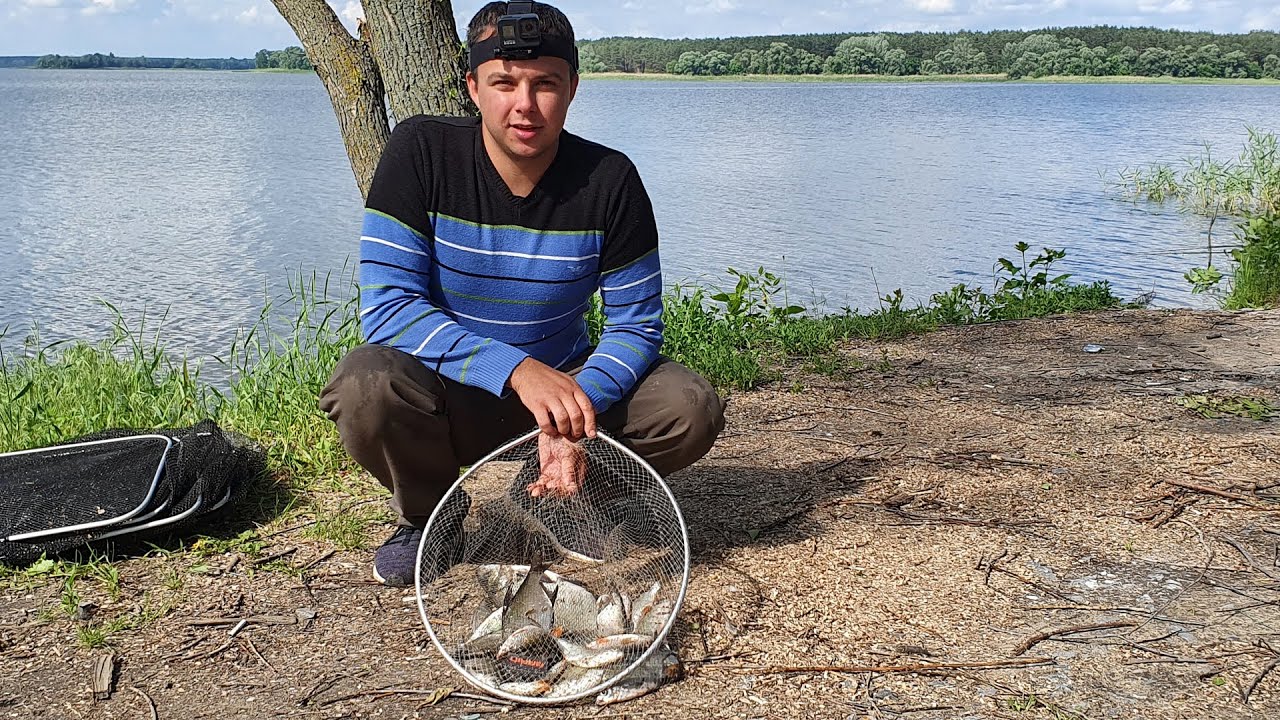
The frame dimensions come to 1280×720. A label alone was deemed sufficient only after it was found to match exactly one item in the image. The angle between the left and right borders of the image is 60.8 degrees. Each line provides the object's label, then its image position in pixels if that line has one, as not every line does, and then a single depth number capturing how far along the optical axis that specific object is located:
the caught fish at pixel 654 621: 2.58
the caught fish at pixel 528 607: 2.60
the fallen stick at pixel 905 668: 2.49
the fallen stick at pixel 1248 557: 2.96
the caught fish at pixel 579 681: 2.38
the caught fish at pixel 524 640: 2.51
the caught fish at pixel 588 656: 2.45
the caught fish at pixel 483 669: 2.44
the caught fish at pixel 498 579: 2.78
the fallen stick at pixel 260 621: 2.85
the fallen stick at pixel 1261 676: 2.35
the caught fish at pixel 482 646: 2.55
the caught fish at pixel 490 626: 2.62
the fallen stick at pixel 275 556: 3.23
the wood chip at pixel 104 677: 2.51
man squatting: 2.65
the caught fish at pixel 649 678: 2.40
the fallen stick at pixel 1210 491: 3.47
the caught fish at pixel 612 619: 2.59
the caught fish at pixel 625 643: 2.49
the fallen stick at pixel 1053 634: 2.58
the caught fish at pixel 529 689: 2.39
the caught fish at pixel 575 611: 2.59
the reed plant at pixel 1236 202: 7.50
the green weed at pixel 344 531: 3.34
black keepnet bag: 3.14
